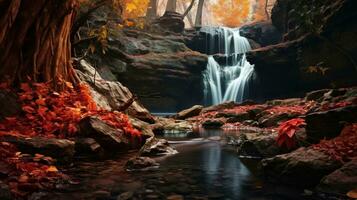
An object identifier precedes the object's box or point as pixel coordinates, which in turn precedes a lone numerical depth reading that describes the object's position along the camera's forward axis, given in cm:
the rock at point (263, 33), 3834
